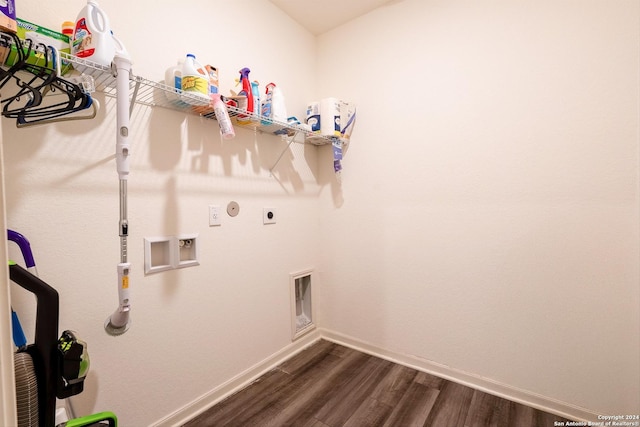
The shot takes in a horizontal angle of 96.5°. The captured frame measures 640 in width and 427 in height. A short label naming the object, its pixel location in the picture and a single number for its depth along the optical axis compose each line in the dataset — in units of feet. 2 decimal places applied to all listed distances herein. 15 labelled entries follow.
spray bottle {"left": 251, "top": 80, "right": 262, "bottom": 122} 5.16
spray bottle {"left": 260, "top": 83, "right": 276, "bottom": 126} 5.48
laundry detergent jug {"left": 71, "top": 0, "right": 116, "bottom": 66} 3.20
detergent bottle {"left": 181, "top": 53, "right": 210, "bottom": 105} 4.14
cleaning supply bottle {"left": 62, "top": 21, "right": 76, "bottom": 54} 3.39
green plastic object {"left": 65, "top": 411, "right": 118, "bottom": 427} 2.85
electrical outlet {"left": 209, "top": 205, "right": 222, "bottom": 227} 5.14
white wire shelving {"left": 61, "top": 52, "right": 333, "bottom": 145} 3.36
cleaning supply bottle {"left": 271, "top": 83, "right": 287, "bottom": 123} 5.54
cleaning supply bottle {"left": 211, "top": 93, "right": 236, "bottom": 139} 4.26
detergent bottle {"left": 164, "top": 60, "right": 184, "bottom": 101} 4.25
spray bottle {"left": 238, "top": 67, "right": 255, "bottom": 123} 5.08
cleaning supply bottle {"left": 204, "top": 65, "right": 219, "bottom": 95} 4.55
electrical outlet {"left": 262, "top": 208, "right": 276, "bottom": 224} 6.14
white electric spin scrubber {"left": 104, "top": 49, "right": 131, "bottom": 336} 3.27
